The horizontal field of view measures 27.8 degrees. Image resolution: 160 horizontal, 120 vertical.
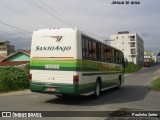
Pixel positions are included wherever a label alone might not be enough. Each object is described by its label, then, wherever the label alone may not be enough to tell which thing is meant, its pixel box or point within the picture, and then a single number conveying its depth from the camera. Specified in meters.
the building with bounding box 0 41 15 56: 106.81
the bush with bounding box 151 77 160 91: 23.04
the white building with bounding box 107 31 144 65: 137.23
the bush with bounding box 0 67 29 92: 20.39
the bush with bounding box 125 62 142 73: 73.37
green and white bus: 13.97
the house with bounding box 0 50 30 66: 60.72
